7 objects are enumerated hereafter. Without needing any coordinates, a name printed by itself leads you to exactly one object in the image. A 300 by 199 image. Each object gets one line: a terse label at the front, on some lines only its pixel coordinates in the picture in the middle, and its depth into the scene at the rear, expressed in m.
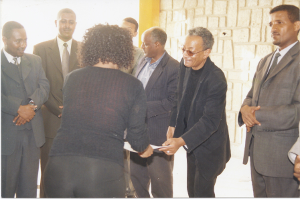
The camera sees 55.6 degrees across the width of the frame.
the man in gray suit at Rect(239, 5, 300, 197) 2.28
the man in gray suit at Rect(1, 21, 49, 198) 2.59
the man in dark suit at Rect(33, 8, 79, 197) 3.04
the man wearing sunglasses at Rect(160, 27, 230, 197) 2.34
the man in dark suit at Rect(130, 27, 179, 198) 2.97
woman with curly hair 1.64
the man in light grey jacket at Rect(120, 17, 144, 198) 3.43
